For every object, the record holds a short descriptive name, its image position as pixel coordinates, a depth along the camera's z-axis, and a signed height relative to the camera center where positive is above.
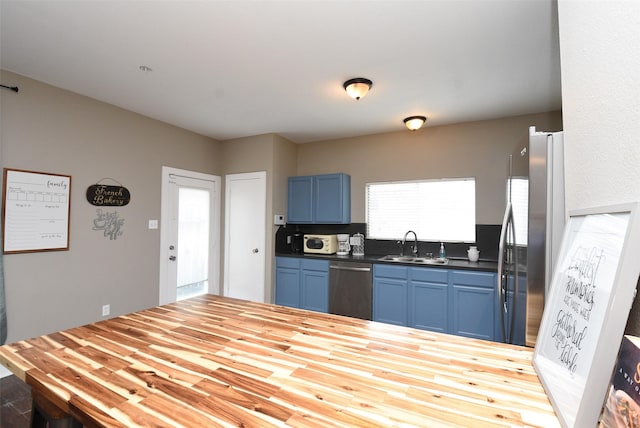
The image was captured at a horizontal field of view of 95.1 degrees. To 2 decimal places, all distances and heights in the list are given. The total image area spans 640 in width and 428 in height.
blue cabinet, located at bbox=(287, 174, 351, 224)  4.22 +0.40
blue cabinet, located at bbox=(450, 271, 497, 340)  2.93 -0.79
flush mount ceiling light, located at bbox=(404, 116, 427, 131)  3.49 +1.25
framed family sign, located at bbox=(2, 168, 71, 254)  2.52 +0.13
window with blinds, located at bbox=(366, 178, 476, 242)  3.73 +0.23
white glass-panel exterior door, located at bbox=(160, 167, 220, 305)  3.81 -0.12
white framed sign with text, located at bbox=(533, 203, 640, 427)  0.57 -0.20
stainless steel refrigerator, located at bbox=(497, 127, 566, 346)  1.54 +0.04
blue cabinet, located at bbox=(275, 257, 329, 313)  3.85 -0.78
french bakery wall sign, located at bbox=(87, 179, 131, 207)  3.08 +0.33
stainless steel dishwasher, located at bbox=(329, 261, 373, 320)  3.57 -0.78
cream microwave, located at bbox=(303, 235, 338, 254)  4.16 -0.25
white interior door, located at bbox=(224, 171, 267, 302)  4.25 -0.14
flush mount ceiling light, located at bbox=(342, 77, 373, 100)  2.63 +1.26
